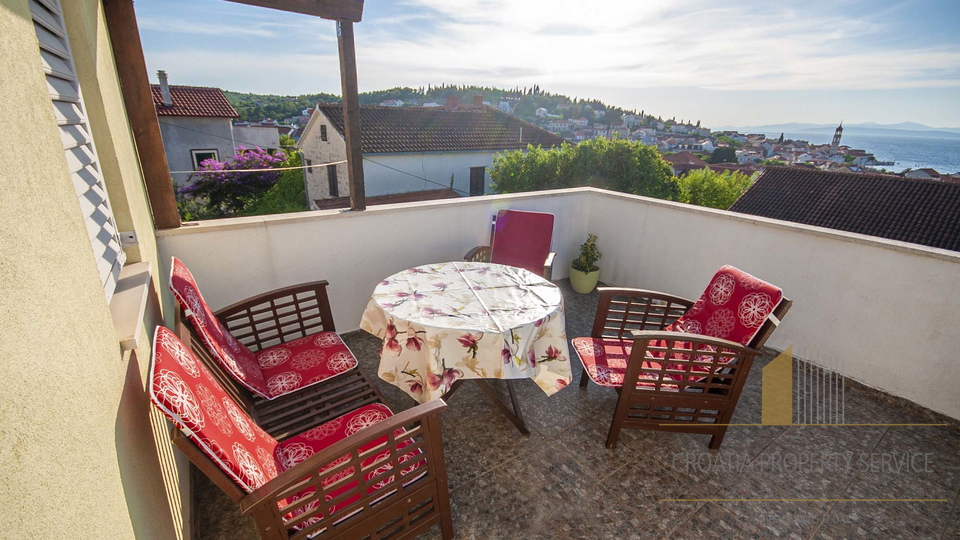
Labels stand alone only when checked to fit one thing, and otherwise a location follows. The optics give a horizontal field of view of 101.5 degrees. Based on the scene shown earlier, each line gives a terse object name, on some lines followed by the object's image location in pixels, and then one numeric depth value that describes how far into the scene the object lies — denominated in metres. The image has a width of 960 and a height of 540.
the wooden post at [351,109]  2.79
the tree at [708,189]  16.58
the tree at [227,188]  11.80
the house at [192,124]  14.88
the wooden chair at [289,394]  1.82
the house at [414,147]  14.16
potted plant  4.19
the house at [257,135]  20.56
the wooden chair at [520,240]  3.67
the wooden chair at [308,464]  1.14
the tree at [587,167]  11.62
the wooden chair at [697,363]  2.03
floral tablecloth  2.00
